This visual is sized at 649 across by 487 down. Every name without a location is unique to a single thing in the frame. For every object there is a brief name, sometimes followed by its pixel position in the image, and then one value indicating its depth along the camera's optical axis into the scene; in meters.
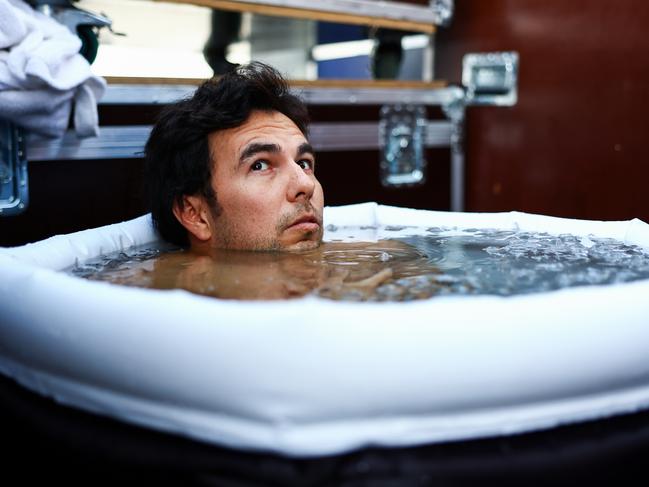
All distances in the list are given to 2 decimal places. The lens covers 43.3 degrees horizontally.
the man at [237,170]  2.07
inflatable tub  1.16
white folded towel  2.07
